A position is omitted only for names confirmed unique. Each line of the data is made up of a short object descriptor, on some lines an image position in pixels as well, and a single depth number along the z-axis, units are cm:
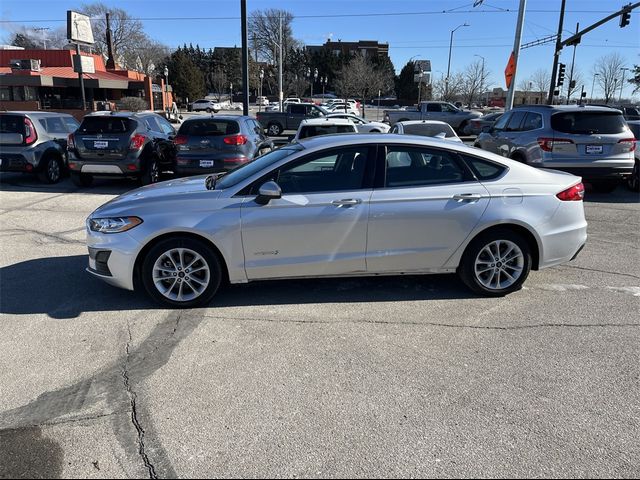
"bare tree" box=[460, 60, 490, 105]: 6216
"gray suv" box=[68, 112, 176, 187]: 1041
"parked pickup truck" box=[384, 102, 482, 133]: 2694
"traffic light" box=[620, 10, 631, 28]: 2353
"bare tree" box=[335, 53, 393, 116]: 5219
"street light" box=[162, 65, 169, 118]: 4953
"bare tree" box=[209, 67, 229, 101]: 8062
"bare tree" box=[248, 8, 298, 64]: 8144
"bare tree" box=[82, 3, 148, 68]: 7794
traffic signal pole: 2925
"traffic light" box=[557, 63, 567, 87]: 3038
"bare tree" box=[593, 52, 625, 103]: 7712
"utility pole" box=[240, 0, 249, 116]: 1545
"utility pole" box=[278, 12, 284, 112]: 3426
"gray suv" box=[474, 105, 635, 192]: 931
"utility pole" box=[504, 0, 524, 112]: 2005
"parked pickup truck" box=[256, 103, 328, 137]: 2784
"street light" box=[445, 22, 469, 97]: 5938
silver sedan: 446
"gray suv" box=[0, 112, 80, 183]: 1097
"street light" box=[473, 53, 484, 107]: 6250
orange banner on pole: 2092
